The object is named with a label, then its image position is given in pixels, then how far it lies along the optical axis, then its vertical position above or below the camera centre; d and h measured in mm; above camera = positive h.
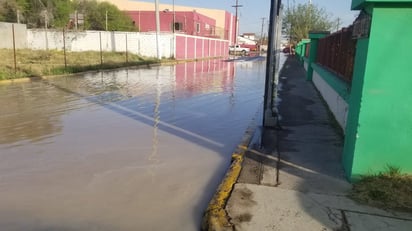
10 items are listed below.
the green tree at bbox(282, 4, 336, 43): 52094 +3609
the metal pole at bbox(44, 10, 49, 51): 32781 +1717
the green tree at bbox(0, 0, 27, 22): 37212 +2917
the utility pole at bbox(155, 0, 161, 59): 33369 +732
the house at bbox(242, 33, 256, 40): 140100 +3700
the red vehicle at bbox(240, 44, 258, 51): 79862 -542
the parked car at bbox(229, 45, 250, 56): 71262 -1186
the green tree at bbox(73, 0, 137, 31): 46844 +3319
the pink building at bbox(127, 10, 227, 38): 54156 +3197
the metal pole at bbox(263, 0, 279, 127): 7203 -462
